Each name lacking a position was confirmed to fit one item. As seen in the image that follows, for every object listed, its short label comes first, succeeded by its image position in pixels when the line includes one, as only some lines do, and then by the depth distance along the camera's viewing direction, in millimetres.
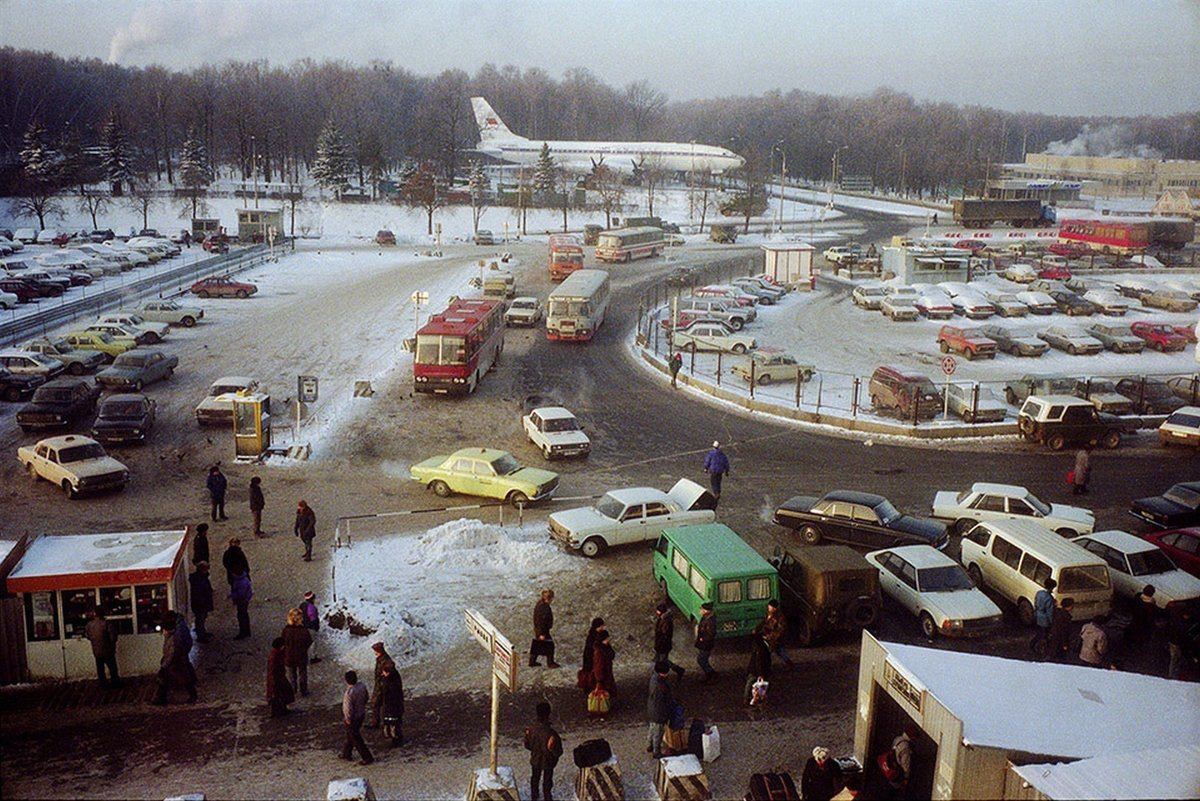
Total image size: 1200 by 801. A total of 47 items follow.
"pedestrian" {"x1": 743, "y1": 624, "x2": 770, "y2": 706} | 14195
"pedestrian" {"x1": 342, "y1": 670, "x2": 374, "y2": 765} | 12289
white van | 16766
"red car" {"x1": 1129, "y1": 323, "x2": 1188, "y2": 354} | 40812
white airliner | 121875
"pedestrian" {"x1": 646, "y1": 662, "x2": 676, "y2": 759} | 12570
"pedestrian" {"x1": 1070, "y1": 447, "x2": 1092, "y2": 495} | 23906
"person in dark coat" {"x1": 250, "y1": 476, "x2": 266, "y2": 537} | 20484
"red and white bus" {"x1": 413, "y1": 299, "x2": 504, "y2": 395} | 31891
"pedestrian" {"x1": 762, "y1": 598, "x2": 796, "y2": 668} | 14938
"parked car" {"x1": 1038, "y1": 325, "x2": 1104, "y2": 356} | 40062
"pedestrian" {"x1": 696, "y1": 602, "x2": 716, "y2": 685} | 14703
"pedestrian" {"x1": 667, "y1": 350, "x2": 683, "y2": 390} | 34438
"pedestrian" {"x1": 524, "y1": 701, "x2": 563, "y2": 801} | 11398
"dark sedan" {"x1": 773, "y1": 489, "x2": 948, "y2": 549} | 19766
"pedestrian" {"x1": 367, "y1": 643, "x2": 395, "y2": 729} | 12923
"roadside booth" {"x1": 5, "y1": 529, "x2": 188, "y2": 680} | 14391
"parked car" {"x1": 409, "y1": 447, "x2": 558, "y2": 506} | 22812
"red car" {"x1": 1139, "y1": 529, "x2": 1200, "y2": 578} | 18719
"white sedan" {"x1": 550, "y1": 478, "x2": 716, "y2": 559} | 19734
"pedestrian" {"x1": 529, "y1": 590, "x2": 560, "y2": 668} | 15094
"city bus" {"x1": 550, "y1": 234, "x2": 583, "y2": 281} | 58188
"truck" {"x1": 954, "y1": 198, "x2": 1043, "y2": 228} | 91812
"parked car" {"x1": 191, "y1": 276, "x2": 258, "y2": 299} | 51406
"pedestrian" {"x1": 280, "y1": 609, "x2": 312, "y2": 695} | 13953
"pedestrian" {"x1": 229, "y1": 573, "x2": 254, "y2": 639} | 15953
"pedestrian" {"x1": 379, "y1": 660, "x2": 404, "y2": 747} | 12828
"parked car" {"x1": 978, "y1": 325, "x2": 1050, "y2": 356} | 39750
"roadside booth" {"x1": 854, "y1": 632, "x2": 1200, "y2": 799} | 9992
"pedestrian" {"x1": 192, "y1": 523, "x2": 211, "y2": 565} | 17672
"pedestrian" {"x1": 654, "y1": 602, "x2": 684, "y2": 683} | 14609
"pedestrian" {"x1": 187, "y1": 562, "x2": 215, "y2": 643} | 15672
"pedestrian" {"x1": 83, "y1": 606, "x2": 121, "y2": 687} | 14070
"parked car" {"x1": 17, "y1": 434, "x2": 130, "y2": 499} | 23109
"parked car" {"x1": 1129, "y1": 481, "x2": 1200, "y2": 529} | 21141
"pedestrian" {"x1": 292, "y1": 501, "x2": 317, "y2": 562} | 19078
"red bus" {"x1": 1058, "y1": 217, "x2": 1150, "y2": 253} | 72875
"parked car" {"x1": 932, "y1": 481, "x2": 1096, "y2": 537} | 20594
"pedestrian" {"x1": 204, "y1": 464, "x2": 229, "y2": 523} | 21406
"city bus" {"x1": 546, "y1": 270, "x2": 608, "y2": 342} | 41438
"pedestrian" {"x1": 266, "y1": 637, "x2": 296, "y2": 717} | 13328
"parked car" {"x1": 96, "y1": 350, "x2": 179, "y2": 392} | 31969
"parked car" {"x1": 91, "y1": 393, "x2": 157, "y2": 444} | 26881
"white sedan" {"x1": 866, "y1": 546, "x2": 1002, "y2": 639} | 16125
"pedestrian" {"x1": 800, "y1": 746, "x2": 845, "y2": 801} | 11258
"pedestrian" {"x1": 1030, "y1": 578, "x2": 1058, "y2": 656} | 15766
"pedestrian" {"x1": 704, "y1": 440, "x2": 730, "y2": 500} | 22844
